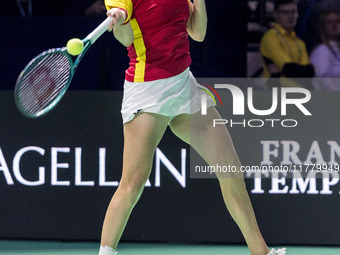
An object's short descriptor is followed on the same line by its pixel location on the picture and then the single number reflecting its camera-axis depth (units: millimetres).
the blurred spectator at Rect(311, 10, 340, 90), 12094
